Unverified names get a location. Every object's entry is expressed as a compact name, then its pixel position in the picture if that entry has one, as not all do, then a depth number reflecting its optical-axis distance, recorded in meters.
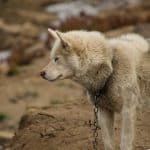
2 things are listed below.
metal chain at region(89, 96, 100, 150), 16.82
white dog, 15.00
